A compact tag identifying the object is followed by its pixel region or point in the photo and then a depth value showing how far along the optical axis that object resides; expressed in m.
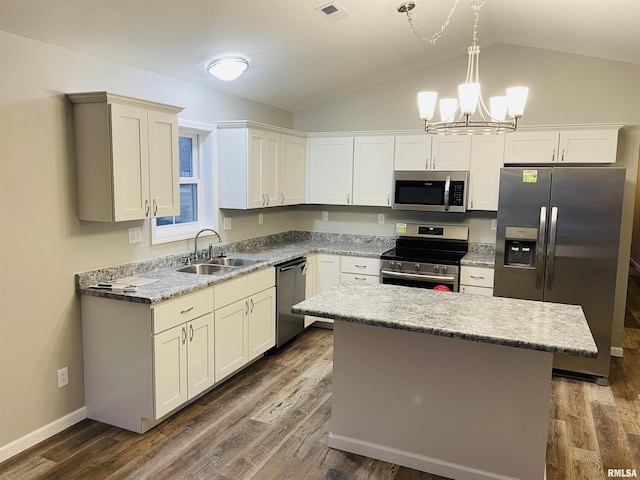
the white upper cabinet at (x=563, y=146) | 3.97
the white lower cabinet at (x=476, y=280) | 4.09
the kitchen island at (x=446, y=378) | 2.25
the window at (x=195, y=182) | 3.96
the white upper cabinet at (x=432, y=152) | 4.43
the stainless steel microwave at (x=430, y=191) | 4.43
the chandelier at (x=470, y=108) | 2.22
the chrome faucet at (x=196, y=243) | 3.93
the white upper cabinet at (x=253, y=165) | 4.13
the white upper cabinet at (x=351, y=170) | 4.78
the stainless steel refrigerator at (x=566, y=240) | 3.62
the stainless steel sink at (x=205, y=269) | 3.67
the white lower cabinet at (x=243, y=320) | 3.39
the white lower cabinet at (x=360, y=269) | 4.63
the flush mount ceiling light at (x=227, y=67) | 3.49
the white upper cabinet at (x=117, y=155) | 2.75
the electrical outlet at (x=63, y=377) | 2.87
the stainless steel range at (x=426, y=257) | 4.21
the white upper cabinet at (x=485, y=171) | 4.29
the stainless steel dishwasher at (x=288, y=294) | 4.17
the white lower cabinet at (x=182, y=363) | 2.82
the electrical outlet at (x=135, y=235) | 3.28
